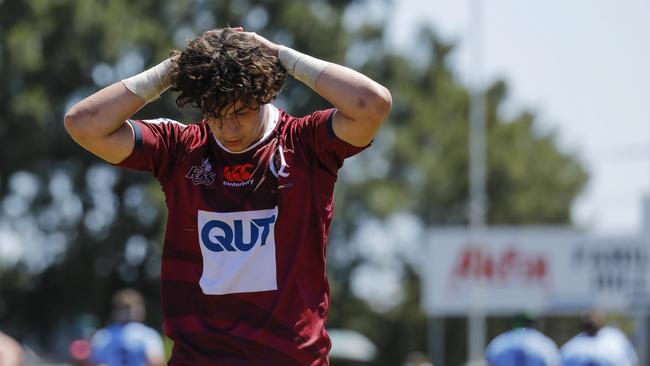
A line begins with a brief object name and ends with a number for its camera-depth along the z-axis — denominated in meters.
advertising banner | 36.72
